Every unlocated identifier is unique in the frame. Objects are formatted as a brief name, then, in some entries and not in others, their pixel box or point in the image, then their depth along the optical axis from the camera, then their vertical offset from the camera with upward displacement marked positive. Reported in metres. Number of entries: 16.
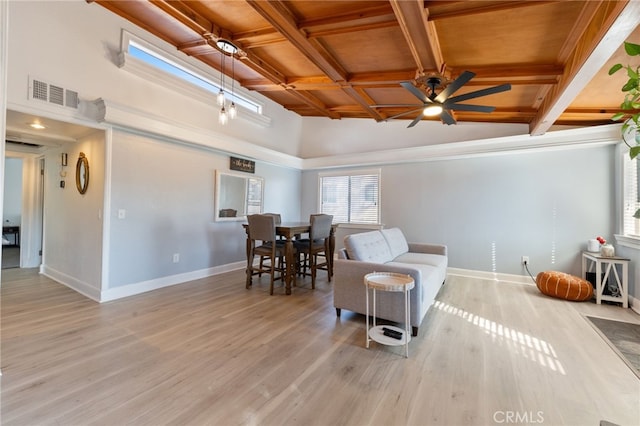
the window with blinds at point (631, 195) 3.56 +0.33
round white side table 2.31 -0.63
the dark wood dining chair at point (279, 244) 4.28 -0.49
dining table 3.89 -0.52
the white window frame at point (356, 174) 5.88 +0.78
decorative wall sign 5.11 +0.93
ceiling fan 2.73 +1.32
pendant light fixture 3.30 +2.19
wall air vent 2.86 +1.27
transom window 3.69 +2.19
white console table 3.51 -0.75
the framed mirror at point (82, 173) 3.77 +0.51
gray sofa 2.65 -0.66
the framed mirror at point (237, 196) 4.93 +0.32
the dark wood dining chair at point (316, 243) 4.21 -0.48
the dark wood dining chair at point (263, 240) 3.87 -0.41
